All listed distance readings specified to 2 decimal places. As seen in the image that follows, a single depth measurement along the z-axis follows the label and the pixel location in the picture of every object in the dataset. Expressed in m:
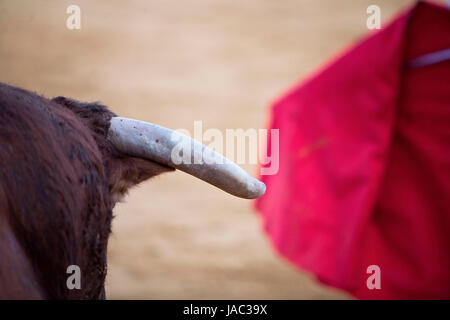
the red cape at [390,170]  7.57
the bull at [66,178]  4.98
